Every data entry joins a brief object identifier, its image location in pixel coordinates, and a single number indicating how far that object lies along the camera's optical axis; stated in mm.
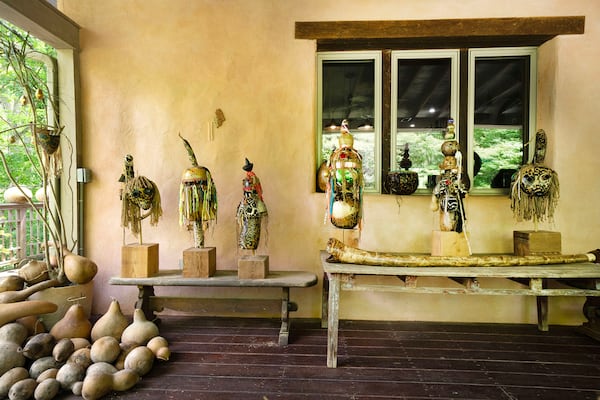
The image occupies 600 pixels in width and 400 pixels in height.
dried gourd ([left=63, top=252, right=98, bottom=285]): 2662
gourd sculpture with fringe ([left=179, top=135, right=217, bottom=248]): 2611
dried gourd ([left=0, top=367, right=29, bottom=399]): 1792
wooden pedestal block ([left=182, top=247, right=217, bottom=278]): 2600
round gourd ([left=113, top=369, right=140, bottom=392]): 1864
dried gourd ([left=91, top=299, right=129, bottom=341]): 2316
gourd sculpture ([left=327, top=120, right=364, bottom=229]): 2320
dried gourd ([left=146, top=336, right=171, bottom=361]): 2145
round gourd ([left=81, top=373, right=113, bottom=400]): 1772
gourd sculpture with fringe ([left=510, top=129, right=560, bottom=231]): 2502
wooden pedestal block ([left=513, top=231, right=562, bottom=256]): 2551
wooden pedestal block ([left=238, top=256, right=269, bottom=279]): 2564
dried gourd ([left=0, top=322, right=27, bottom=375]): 1945
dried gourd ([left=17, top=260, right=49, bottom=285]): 2658
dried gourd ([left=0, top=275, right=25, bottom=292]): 2504
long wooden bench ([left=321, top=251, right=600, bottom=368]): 2092
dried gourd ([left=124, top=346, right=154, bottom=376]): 2006
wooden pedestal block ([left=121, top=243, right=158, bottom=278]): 2629
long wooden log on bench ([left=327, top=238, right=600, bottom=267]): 2240
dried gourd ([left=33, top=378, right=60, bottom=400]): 1751
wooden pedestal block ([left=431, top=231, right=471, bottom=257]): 2404
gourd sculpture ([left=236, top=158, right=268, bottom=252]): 2592
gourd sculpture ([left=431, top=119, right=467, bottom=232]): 2406
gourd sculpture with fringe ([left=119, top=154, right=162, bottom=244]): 2654
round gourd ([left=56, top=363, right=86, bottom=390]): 1854
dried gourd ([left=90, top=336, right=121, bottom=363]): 2020
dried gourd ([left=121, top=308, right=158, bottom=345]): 2277
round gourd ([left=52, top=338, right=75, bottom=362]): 2002
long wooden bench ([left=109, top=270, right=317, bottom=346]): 2518
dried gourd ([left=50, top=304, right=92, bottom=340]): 2277
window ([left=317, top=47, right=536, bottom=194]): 3104
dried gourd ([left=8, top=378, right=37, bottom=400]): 1730
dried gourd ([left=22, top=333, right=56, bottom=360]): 1992
